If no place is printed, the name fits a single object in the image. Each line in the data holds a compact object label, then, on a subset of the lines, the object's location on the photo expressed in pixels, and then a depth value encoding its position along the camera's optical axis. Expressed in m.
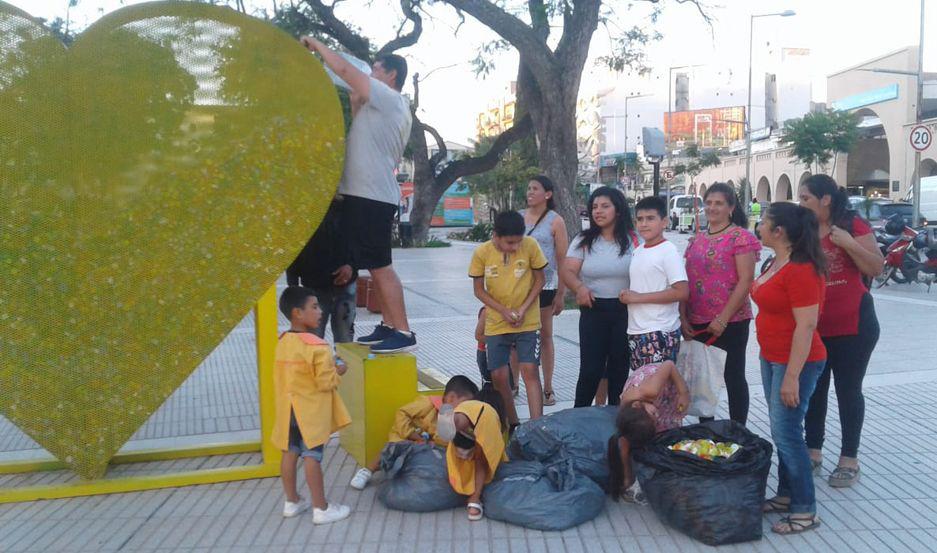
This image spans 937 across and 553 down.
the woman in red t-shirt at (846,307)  4.52
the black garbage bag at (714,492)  3.90
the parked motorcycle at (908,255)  14.14
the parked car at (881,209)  23.72
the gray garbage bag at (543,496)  4.11
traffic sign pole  17.55
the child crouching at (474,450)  4.18
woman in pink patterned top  4.75
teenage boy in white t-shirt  4.72
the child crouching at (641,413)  4.33
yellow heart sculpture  4.34
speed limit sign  17.55
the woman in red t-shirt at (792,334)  3.93
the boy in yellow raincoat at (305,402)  4.12
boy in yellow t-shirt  5.32
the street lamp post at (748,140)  41.24
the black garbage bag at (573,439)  4.47
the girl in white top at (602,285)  5.17
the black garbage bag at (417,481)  4.32
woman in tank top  6.14
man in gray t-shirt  4.73
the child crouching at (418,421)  4.68
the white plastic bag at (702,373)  4.72
